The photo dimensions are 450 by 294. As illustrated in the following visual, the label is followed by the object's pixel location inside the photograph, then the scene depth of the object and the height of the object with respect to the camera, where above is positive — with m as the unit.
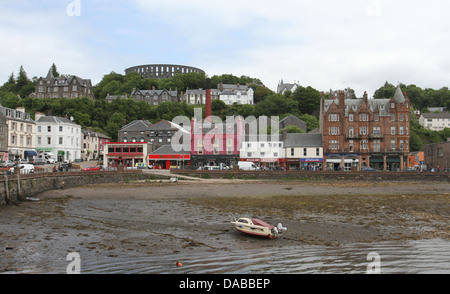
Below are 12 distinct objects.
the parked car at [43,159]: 63.62 -0.64
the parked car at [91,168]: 56.95 -2.03
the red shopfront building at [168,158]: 72.94 -0.65
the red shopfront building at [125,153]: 77.69 +0.44
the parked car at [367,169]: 60.84 -2.55
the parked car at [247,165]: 63.78 -1.90
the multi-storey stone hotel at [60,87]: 130.99 +24.32
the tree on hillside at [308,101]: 112.19 +16.36
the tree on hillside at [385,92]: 125.72 +21.74
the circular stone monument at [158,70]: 189.50 +43.91
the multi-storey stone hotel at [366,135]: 66.12 +3.44
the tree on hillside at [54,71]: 152.50 +35.48
